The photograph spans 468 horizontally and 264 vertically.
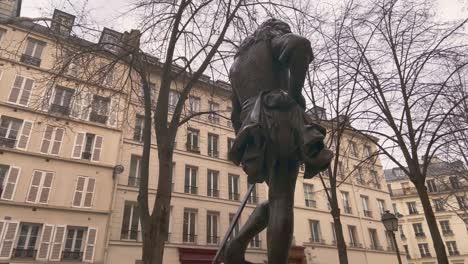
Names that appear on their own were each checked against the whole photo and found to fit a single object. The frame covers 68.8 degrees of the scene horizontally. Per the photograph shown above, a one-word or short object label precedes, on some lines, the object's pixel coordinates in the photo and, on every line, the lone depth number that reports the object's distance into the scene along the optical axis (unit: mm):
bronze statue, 2438
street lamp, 13531
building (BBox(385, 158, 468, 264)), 50562
